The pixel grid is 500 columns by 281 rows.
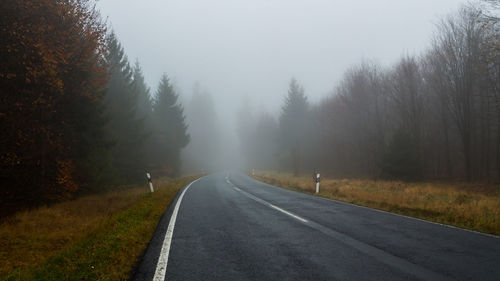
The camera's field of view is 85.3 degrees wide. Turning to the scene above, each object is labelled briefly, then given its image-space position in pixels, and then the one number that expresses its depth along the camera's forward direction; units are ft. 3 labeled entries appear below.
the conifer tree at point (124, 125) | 65.41
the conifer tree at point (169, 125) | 107.70
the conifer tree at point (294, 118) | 141.90
